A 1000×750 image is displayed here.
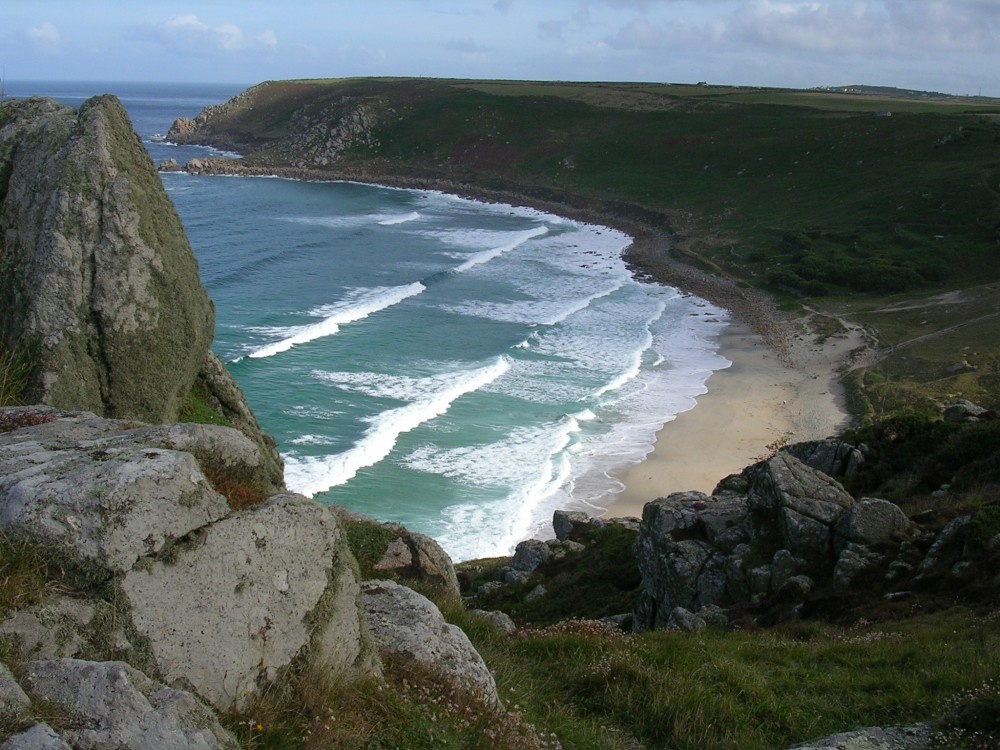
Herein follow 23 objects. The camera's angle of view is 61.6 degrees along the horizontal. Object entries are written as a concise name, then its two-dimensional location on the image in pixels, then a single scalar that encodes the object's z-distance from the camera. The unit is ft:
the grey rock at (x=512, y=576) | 58.75
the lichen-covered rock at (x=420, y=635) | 21.97
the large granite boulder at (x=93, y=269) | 35.58
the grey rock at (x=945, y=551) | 41.52
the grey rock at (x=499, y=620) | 34.85
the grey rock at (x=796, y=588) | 44.32
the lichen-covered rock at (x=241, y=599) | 16.51
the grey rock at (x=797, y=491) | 47.88
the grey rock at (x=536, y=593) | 55.26
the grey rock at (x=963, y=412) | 63.98
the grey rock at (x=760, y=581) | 46.26
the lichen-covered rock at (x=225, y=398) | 45.60
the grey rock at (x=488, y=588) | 57.09
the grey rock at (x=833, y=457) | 61.11
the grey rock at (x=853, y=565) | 43.60
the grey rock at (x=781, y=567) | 45.88
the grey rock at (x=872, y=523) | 45.52
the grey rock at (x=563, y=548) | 62.44
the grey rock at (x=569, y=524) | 68.23
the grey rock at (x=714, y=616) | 43.16
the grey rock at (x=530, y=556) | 61.21
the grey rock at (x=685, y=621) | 41.68
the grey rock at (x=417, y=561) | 41.29
